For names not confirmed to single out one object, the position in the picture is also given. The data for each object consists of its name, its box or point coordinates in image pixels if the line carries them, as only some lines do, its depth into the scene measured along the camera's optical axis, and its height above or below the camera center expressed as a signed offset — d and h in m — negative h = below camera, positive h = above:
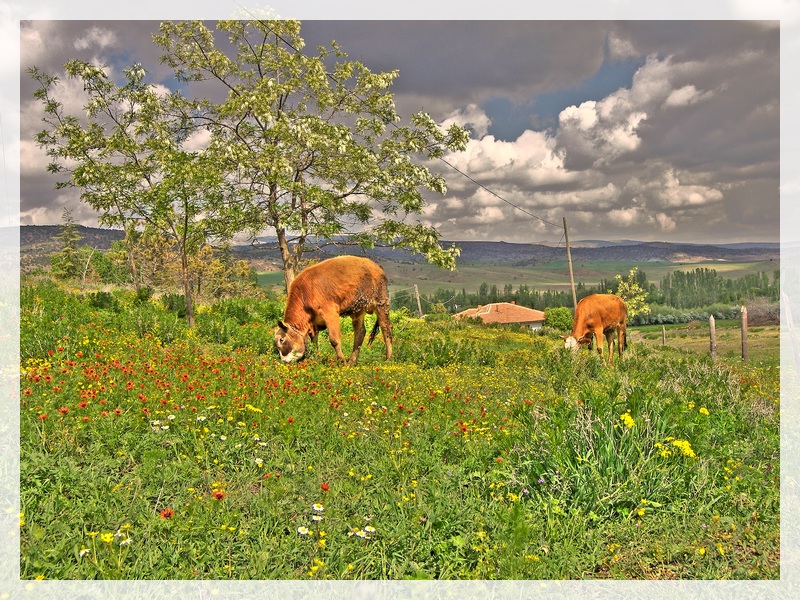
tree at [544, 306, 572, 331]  61.84 -2.46
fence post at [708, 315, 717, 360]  26.08 -1.93
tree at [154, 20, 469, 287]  19.50 +6.20
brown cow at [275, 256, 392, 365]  11.86 -0.06
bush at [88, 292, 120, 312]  15.86 -0.08
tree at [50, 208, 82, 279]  47.66 +5.35
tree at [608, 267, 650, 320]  44.90 +0.58
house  89.38 -2.96
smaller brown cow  18.25 -0.72
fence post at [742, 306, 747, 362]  25.42 -1.68
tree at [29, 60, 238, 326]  17.73 +5.01
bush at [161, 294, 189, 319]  18.42 -0.21
